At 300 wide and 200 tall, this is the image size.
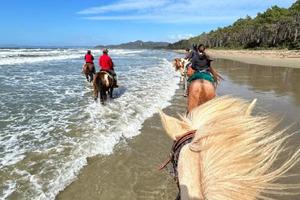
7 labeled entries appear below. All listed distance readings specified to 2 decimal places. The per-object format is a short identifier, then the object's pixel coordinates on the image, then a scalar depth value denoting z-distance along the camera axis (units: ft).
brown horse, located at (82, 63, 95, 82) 31.27
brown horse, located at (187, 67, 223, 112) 8.38
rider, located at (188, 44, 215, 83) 16.66
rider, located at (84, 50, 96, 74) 31.58
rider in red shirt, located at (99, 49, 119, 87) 24.19
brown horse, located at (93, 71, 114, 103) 22.82
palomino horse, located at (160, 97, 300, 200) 2.60
